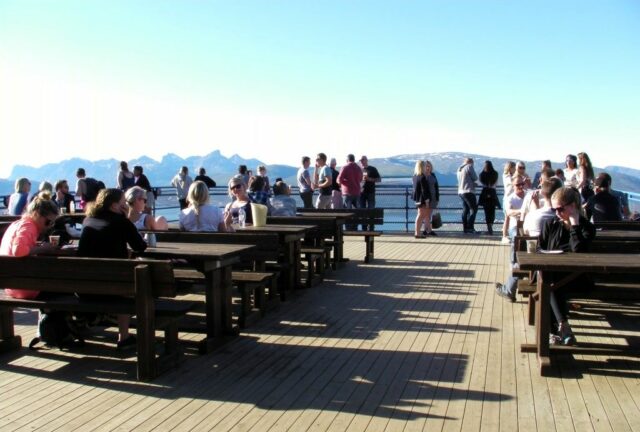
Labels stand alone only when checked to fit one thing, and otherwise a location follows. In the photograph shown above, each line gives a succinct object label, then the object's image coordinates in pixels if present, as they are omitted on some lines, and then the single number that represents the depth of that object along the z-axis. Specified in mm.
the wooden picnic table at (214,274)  5336
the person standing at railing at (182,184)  15906
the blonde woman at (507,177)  12195
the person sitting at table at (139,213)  6613
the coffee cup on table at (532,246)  5810
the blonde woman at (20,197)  10398
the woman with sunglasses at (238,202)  8250
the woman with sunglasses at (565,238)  5066
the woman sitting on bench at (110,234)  5094
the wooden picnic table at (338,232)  9727
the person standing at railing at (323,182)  14086
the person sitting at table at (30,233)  5043
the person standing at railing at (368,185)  15242
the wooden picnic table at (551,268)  4488
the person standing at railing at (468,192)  14883
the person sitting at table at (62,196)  12375
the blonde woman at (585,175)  10555
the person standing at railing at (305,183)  14414
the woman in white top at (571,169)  11711
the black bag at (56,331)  5297
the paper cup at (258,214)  7816
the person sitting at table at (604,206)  8195
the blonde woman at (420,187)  13758
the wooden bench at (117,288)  4535
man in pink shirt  14139
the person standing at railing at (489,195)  14961
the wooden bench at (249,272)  6129
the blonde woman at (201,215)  6922
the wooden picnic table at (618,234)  6590
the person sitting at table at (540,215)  6352
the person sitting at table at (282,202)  9352
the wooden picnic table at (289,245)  7434
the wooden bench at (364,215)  11443
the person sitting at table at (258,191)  8492
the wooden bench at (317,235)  8625
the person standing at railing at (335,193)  14625
